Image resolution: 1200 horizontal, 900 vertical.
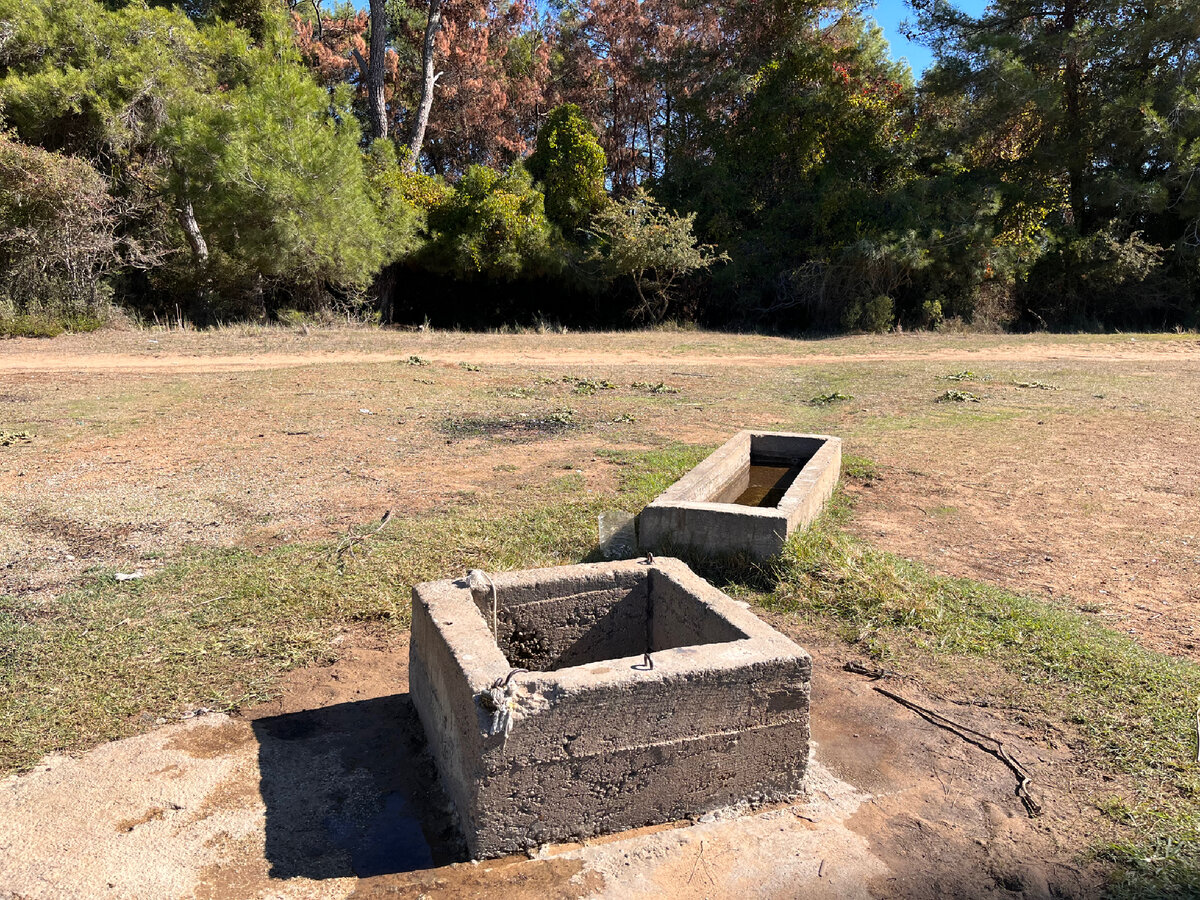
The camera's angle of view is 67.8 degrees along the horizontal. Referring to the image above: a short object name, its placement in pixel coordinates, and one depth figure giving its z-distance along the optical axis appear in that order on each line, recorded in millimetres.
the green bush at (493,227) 19062
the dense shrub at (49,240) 14477
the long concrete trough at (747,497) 4746
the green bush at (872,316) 18359
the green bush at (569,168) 20188
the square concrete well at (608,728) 2631
